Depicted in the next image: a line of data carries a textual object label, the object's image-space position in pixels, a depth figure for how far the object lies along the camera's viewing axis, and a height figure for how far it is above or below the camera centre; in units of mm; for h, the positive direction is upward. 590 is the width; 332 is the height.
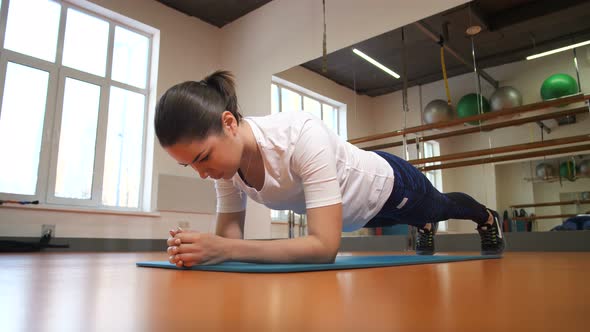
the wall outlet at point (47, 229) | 3825 -13
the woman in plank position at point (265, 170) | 1149 +183
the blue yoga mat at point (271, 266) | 1079 -105
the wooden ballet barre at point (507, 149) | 2984 +610
